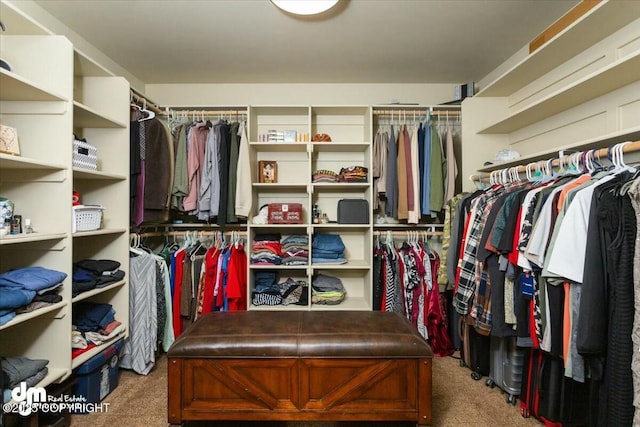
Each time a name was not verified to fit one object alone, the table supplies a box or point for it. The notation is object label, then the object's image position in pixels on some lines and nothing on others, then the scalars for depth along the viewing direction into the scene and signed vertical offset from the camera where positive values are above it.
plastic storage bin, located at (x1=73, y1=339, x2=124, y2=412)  1.77 -0.98
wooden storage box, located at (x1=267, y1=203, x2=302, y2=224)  2.66 +0.00
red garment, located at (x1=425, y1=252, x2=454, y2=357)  2.51 -0.90
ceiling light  1.76 +1.21
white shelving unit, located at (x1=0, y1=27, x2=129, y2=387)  1.58 +0.18
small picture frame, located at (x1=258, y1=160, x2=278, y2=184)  2.83 +0.39
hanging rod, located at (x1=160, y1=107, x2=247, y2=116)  2.78 +0.93
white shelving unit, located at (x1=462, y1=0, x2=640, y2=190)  1.51 +0.66
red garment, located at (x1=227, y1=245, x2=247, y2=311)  2.49 -0.54
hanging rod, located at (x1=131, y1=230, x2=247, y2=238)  2.77 -0.17
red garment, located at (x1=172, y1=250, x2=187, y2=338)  2.49 -0.64
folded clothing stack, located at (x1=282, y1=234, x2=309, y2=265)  2.65 -0.32
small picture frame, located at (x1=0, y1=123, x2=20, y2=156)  1.46 +0.35
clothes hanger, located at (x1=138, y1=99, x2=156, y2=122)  2.33 +0.75
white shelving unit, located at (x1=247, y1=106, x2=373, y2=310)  2.84 +0.46
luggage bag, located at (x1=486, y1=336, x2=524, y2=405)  1.88 -0.96
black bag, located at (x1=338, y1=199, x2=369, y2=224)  2.68 +0.03
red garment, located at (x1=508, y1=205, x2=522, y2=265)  1.56 -0.15
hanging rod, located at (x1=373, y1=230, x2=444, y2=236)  2.76 -0.17
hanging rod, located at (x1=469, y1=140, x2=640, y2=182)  1.25 +0.28
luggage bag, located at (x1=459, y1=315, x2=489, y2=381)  2.17 -0.99
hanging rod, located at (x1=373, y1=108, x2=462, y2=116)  2.77 +0.92
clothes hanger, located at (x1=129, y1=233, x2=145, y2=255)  2.32 -0.24
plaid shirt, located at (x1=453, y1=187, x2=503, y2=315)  1.88 -0.25
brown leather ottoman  1.42 -0.77
